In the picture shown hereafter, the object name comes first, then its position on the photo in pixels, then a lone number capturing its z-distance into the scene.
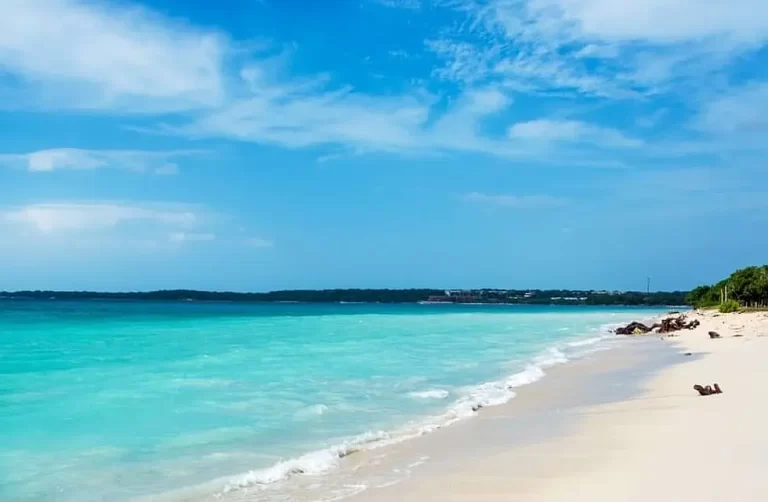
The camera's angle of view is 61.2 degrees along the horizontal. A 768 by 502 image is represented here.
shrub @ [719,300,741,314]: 49.47
